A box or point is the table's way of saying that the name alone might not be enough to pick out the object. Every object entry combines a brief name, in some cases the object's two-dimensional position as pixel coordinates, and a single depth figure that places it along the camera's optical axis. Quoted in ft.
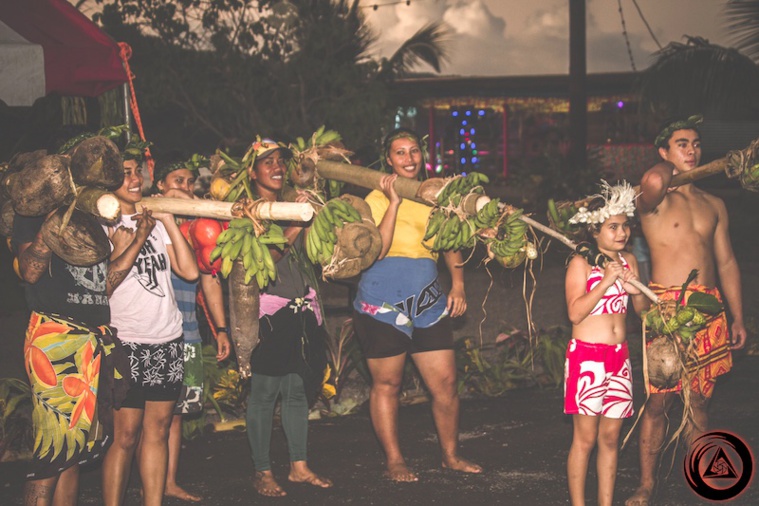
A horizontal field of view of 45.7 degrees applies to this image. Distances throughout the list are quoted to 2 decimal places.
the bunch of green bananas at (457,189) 15.76
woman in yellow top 18.11
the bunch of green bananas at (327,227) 15.65
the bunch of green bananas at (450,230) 16.02
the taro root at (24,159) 14.20
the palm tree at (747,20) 40.63
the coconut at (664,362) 15.37
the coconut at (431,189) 15.93
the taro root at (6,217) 14.70
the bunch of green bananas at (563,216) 16.66
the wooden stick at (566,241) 15.16
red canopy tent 20.92
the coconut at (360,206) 16.81
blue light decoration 72.08
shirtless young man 16.70
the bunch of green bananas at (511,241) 15.58
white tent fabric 20.76
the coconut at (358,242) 15.74
